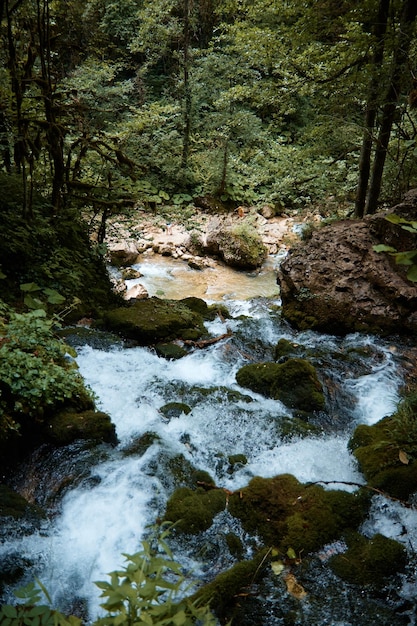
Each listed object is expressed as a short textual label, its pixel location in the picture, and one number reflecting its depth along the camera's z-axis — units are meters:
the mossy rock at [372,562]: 2.80
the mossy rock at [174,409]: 4.69
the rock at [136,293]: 9.33
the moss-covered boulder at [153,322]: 6.47
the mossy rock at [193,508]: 3.25
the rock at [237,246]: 12.29
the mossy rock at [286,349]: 6.39
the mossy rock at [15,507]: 3.00
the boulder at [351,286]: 7.05
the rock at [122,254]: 11.64
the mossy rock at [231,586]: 2.58
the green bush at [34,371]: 3.40
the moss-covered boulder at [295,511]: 3.10
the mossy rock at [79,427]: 3.74
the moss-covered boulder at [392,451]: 3.41
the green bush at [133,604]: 1.44
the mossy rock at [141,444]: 3.96
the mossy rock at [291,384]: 5.08
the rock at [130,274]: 11.04
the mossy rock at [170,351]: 6.18
